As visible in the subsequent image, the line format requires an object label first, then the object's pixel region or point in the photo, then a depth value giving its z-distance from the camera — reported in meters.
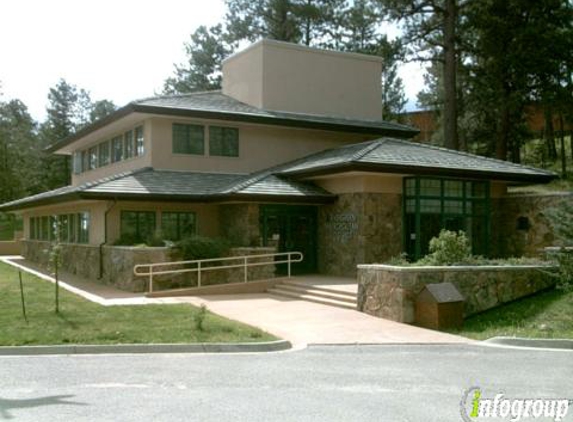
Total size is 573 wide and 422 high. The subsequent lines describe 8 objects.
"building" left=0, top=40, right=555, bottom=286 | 22.22
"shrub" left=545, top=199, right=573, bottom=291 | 15.50
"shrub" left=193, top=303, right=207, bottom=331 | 12.61
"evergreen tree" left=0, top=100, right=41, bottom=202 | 56.68
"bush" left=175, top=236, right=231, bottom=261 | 20.89
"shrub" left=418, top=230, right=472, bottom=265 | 15.72
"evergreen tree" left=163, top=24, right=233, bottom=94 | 51.81
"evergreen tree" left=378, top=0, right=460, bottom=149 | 34.28
